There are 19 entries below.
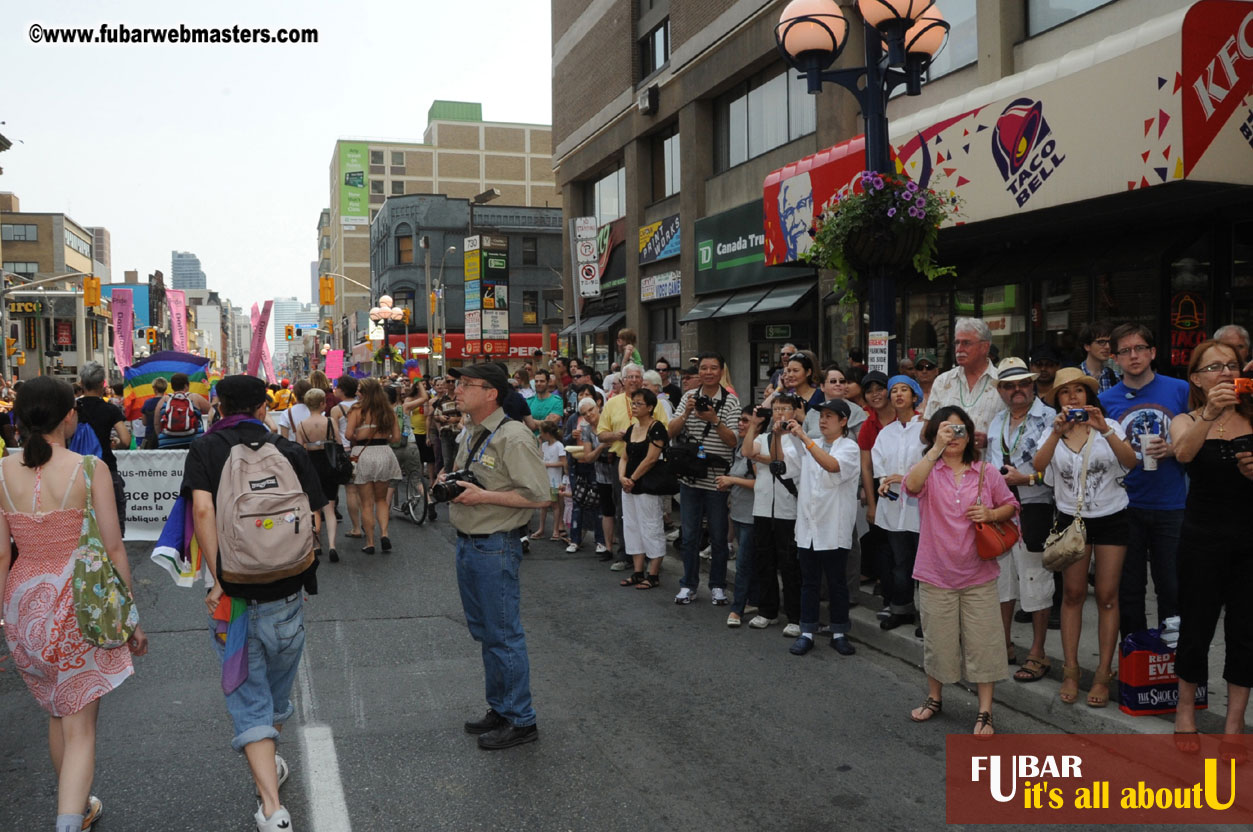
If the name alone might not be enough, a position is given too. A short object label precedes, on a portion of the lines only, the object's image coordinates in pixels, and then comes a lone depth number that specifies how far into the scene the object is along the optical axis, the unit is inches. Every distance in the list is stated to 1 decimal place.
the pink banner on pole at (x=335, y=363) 1609.3
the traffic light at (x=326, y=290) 1470.2
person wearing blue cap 272.8
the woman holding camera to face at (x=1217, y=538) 177.5
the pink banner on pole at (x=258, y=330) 582.2
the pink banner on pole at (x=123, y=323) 1259.5
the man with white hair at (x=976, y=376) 262.7
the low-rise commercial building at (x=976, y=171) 345.7
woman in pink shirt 205.0
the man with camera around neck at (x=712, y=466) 317.1
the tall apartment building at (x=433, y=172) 3563.0
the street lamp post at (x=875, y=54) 319.6
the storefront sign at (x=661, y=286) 909.8
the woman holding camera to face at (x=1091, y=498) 209.5
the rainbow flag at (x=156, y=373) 490.0
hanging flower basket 312.3
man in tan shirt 195.3
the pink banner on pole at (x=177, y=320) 1448.1
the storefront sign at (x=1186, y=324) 400.5
